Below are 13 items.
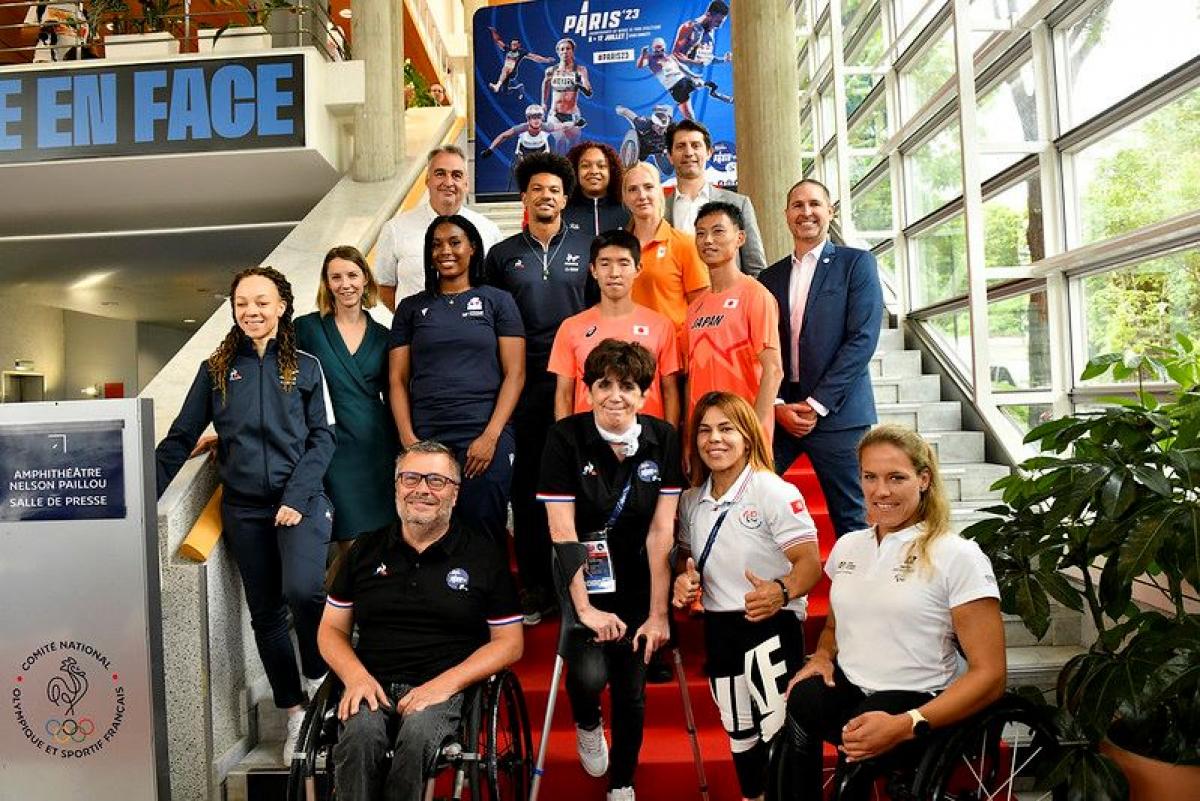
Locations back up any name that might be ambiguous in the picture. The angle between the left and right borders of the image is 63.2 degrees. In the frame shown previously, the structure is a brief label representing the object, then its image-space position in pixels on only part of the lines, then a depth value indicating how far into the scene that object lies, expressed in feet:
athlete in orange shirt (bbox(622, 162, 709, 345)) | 11.96
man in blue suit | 10.95
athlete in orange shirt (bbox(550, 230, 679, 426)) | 10.34
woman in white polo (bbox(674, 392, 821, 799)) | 8.20
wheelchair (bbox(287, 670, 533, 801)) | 7.13
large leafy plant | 7.25
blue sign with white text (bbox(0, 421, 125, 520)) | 9.45
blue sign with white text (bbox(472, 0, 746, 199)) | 28.19
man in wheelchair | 8.08
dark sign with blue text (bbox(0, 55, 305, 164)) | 23.09
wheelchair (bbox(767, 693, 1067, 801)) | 6.55
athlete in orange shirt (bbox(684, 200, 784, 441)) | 10.40
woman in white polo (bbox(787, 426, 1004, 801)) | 6.95
